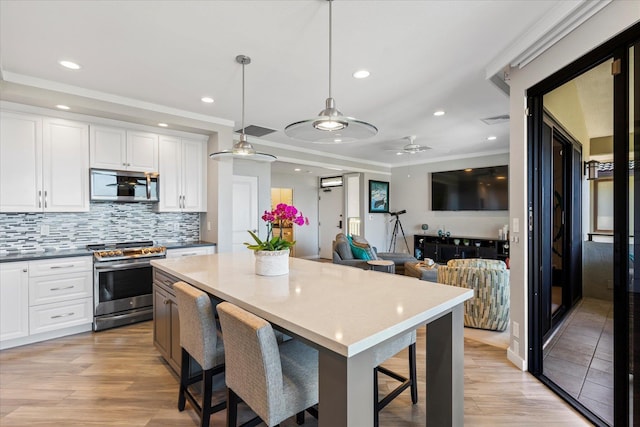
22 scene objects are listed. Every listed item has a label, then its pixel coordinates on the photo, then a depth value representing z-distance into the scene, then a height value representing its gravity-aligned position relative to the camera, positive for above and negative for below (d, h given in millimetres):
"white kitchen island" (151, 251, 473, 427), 1050 -419
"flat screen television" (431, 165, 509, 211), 6457 +526
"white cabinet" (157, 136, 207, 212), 4055 +527
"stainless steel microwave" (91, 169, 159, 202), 3559 +339
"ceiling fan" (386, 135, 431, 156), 5070 +1084
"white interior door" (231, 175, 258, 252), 5262 +99
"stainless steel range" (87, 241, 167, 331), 3375 -789
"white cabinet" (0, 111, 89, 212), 3084 +527
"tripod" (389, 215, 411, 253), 8166 -523
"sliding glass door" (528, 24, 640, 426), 1687 -193
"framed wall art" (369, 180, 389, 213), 7855 +440
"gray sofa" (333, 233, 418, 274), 4812 -632
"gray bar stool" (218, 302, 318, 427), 1192 -694
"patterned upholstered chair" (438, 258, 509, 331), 3330 -829
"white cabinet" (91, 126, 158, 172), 3588 +783
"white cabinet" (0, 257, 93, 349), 2939 -851
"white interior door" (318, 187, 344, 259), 8445 -94
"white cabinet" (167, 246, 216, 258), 3892 -485
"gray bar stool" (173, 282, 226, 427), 1647 -677
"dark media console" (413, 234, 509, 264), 6266 -746
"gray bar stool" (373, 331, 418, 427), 1646 -1024
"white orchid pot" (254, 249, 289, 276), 2061 -325
